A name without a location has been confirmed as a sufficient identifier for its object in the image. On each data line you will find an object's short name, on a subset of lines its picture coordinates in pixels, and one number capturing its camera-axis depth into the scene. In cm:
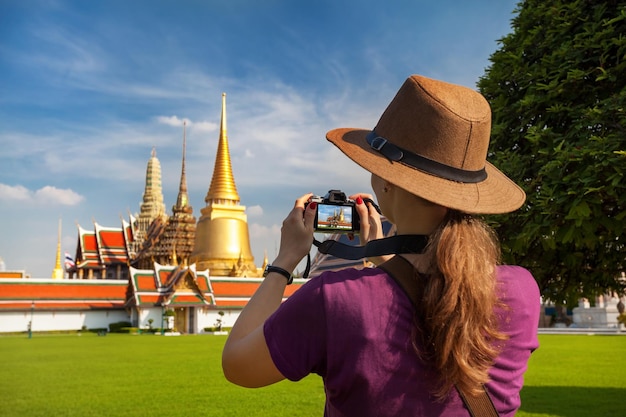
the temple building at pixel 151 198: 8800
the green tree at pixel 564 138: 496
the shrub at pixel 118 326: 4438
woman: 161
